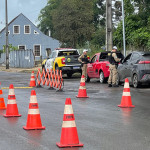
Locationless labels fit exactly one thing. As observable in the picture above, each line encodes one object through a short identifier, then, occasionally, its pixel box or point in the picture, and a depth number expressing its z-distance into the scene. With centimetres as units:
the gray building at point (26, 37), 8044
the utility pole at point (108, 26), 2998
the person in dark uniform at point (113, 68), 2230
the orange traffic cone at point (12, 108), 1210
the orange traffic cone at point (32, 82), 2438
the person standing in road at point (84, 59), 2613
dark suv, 2077
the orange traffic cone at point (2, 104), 1395
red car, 2477
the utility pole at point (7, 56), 5394
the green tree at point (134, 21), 3928
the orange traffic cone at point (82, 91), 1741
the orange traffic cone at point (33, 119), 995
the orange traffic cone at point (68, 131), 809
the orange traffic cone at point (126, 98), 1416
